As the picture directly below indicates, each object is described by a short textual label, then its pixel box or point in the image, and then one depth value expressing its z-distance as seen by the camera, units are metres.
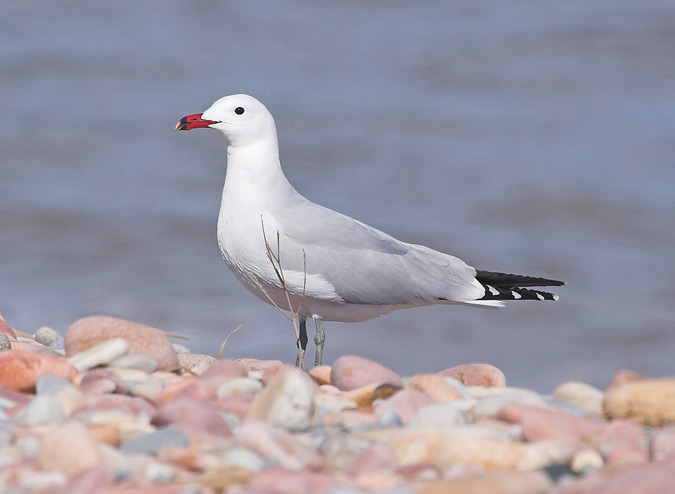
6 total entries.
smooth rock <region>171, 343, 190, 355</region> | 10.31
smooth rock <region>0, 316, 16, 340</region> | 9.29
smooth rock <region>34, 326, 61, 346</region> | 10.07
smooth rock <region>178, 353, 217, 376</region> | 8.22
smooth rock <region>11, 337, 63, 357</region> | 7.82
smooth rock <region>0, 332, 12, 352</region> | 8.37
